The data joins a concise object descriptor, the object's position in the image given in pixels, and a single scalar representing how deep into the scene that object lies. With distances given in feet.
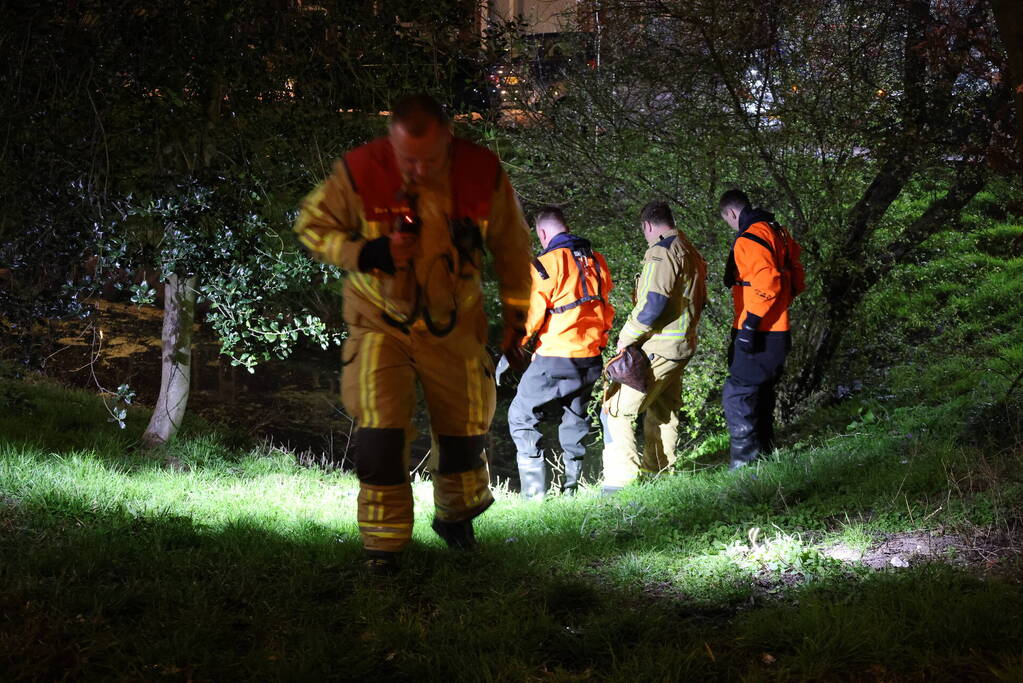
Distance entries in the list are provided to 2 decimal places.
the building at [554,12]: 34.12
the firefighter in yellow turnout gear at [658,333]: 23.07
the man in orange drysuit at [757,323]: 22.62
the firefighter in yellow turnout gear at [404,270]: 14.06
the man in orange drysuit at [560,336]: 22.93
